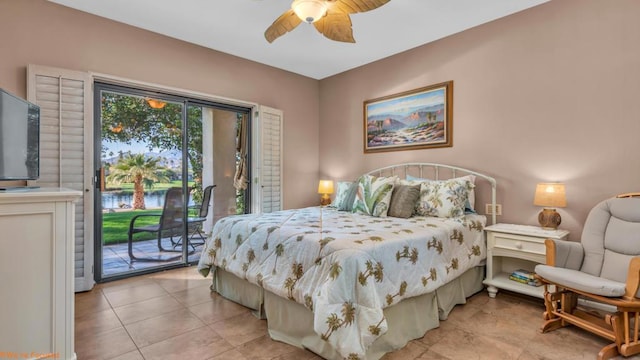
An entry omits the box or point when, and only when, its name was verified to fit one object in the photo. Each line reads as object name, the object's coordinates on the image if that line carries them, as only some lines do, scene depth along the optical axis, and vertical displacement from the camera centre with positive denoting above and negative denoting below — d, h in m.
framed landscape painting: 3.59 +0.76
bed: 1.76 -0.60
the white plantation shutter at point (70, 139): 2.80 +0.38
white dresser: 1.53 -0.47
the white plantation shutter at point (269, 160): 4.34 +0.30
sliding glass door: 3.35 +0.05
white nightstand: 2.61 -0.60
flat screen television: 1.81 +0.26
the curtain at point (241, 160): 4.39 +0.29
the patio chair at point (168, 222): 3.70 -0.49
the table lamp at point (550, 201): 2.60 -0.16
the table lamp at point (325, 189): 4.67 -0.12
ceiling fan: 2.12 +1.21
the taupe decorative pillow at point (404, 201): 3.03 -0.19
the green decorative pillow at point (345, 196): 3.48 -0.17
